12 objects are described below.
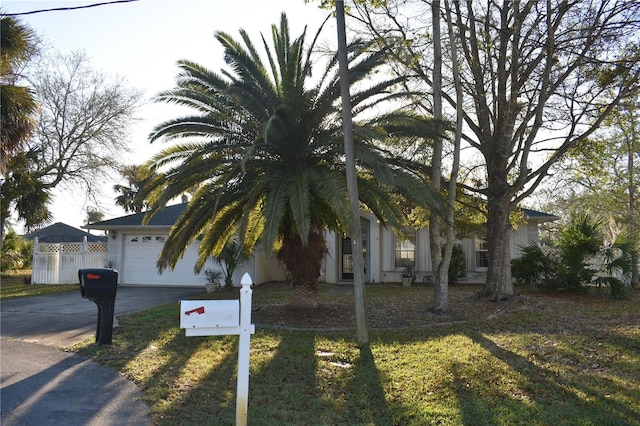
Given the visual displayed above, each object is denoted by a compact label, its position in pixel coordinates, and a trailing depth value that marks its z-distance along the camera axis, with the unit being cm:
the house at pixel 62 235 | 3907
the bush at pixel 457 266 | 1917
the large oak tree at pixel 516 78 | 1198
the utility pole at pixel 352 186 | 791
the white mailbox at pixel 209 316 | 425
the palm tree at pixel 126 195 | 3781
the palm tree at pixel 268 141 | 991
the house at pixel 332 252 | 1956
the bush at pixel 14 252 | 2444
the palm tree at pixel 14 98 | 1116
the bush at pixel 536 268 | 1530
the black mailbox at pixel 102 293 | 790
